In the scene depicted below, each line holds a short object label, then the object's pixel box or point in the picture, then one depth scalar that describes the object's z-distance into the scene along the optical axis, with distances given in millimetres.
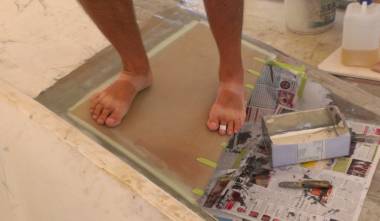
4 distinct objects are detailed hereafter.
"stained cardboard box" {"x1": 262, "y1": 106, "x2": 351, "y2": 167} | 1016
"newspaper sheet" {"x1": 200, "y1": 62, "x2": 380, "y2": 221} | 947
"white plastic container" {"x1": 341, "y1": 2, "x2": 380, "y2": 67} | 1201
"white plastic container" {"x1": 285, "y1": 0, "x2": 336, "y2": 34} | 1396
